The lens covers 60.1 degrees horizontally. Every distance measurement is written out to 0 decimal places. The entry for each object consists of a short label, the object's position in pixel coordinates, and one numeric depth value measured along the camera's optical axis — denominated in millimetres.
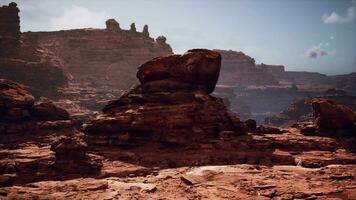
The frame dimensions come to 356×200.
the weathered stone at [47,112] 35562
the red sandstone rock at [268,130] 27453
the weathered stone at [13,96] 30875
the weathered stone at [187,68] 26703
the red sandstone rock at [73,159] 19641
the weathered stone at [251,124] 27438
